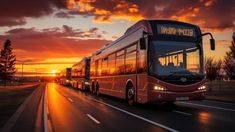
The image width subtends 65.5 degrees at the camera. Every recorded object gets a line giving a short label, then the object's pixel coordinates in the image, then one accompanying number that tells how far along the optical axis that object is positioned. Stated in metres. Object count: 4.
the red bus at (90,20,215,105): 8.35
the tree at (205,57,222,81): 27.44
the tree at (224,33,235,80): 28.40
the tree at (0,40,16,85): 58.32
